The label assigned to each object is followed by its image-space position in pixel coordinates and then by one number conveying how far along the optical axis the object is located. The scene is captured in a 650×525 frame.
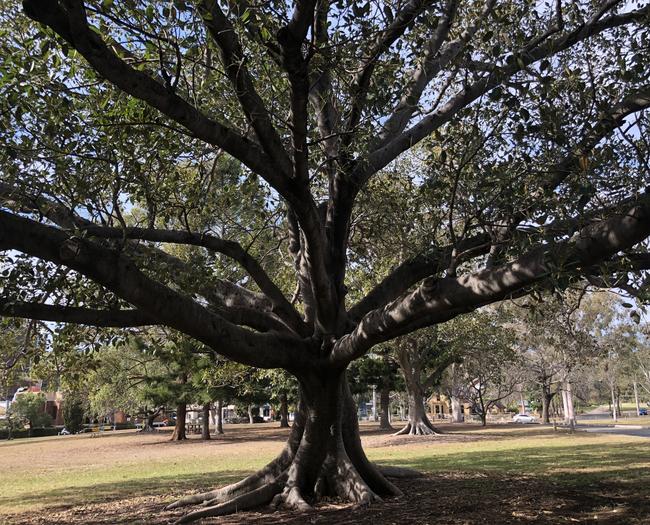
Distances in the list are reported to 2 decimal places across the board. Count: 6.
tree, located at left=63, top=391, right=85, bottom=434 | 56.56
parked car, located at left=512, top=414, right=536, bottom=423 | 55.59
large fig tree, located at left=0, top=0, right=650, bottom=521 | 5.27
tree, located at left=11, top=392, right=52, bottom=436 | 52.50
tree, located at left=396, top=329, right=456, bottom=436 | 29.77
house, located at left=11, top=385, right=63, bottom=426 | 71.56
